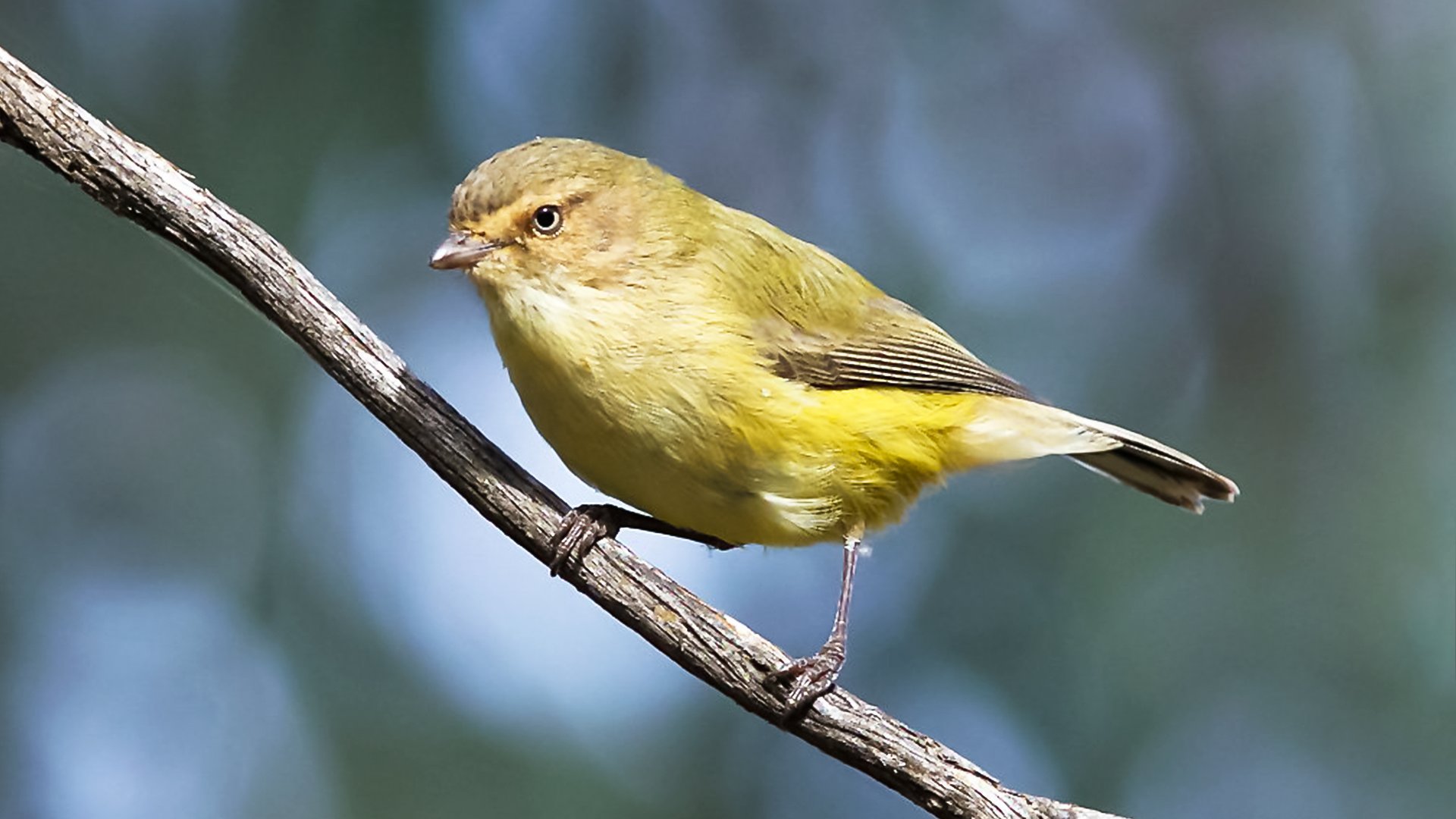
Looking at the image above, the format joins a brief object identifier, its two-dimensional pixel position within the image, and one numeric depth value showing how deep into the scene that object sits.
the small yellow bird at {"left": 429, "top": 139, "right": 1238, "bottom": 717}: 5.52
